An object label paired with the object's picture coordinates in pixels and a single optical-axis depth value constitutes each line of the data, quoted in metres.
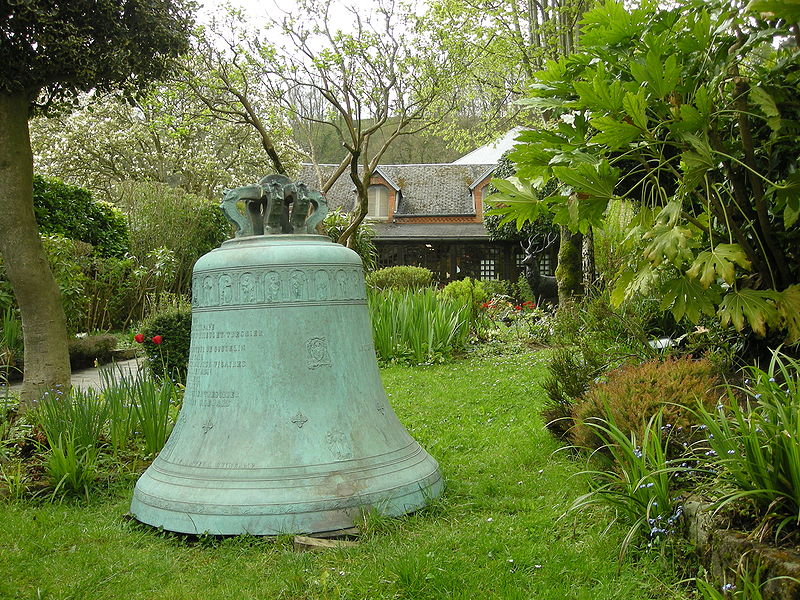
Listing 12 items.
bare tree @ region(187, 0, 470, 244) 13.70
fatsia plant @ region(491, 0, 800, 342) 3.19
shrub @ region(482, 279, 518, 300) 18.42
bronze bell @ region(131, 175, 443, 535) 3.47
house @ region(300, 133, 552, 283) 27.52
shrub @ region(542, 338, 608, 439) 5.32
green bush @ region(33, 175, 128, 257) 13.85
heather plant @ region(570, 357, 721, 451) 3.74
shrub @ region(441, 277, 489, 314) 13.87
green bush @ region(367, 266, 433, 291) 19.23
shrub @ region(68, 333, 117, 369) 10.67
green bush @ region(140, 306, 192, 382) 8.98
